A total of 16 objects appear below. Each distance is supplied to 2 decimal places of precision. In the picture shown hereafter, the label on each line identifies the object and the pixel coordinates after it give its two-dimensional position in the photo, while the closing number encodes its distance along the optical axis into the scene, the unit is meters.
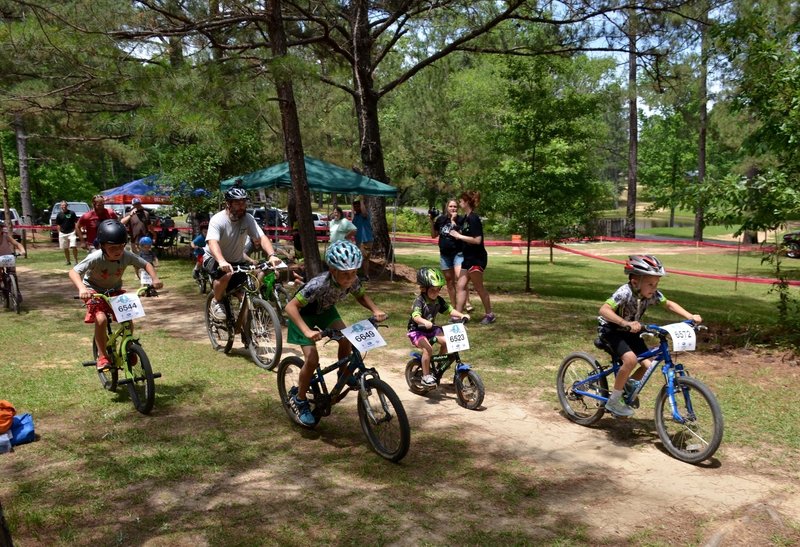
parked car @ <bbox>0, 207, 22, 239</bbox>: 28.49
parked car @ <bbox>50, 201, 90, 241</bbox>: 32.57
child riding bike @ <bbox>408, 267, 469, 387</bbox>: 6.34
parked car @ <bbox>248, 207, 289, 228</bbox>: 31.16
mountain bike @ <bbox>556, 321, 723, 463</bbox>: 5.09
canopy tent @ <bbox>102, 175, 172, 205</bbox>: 20.77
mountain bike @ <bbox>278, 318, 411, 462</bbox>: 4.86
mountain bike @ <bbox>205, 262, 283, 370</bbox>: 7.58
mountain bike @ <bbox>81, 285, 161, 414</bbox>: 5.89
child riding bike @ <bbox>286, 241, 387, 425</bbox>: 4.98
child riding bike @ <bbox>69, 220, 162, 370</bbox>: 6.00
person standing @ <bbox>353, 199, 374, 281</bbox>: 15.06
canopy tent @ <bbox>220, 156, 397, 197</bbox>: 13.95
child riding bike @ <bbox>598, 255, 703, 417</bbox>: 5.32
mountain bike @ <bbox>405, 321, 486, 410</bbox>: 6.37
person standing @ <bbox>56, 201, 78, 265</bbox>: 18.67
